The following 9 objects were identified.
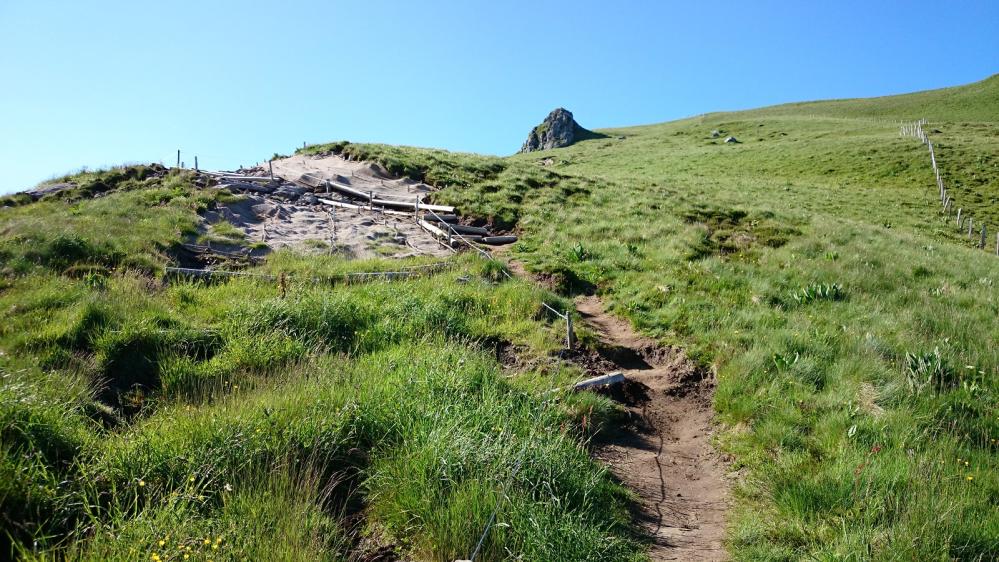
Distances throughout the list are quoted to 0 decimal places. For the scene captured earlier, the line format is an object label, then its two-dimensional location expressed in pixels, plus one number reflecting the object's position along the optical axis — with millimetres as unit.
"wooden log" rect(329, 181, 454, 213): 17641
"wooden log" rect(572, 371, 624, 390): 7088
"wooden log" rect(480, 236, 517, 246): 15717
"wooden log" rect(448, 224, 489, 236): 16000
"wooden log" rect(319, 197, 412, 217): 17384
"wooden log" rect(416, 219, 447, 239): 15266
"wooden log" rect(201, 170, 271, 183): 18641
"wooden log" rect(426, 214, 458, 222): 16916
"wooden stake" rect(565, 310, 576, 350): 8398
